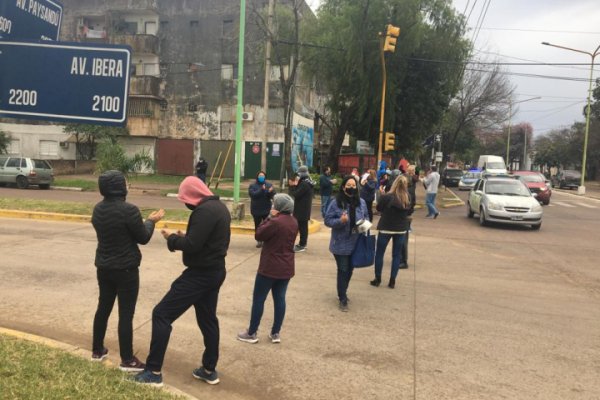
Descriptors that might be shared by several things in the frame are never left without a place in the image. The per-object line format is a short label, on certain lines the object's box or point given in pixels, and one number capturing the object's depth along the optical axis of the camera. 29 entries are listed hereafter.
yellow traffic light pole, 15.68
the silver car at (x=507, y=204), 14.12
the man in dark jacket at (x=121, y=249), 3.84
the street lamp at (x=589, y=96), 31.05
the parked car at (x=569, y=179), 45.11
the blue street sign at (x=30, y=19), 3.31
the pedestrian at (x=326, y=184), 13.00
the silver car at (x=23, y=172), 22.41
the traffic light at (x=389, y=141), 18.48
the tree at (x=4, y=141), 31.75
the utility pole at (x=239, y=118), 13.25
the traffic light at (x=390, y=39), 15.67
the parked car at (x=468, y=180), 36.34
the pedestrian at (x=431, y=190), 16.22
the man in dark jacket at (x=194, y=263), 3.74
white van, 36.36
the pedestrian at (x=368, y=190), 10.08
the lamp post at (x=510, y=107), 44.00
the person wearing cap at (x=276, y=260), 4.77
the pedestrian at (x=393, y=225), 7.20
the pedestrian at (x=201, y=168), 13.58
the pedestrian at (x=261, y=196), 9.55
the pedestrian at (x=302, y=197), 9.62
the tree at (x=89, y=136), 30.28
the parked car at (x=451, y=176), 41.94
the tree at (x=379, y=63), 22.84
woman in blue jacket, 5.95
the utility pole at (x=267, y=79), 19.07
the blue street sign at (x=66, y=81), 3.41
